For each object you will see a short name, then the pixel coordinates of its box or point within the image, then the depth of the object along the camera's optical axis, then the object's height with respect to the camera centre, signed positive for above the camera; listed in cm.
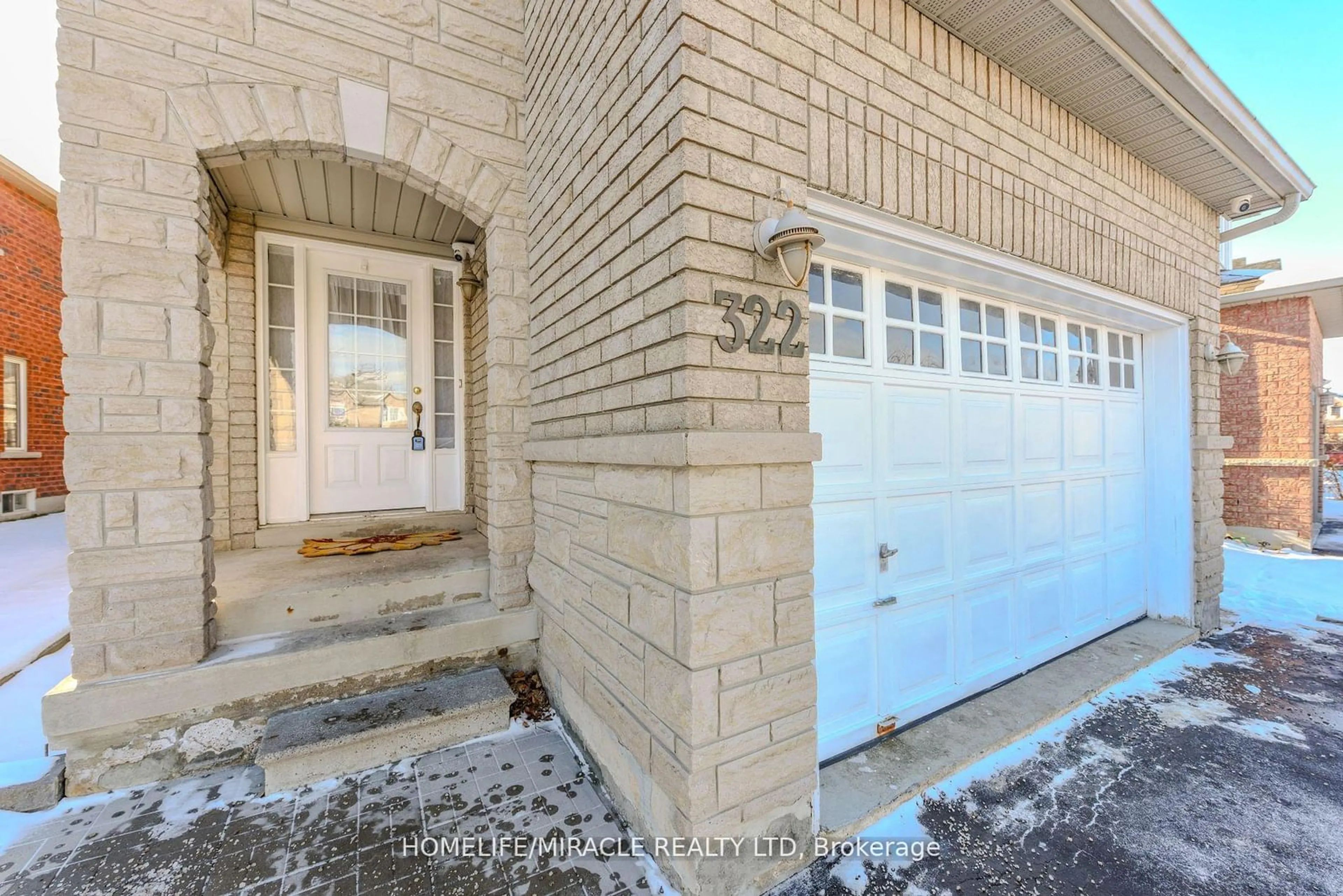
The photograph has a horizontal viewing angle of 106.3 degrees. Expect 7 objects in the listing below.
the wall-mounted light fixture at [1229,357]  381 +67
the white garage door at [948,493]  233 -25
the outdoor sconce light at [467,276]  436 +155
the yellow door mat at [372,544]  344 -64
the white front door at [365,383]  418 +62
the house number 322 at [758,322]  159 +42
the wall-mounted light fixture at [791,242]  154 +65
